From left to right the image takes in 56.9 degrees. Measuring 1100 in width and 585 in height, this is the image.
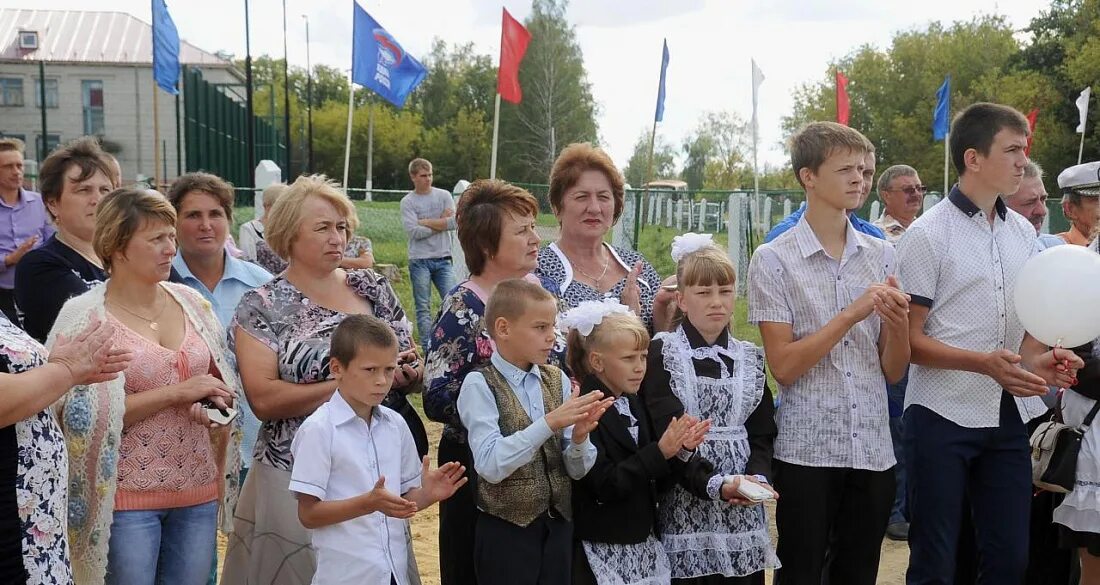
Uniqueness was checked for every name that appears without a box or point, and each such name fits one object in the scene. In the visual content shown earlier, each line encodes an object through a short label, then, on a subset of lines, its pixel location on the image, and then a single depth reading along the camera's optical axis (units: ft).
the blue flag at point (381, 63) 40.65
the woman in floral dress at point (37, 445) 8.32
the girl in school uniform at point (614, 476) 11.05
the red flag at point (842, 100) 44.52
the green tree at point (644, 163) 190.39
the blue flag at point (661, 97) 45.06
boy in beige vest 10.55
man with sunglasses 21.68
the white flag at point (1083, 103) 48.65
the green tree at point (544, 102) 170.71
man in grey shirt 38.06
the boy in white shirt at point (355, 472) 9.79
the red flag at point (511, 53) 37.17
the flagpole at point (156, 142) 41.54
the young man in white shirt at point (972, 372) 12.26
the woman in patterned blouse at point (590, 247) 13.03
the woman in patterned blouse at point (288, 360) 11.09
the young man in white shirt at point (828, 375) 11.81
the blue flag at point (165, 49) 42.91
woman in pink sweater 10.11
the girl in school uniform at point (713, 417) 11.61
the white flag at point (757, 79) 37.47
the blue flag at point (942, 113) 50.72
